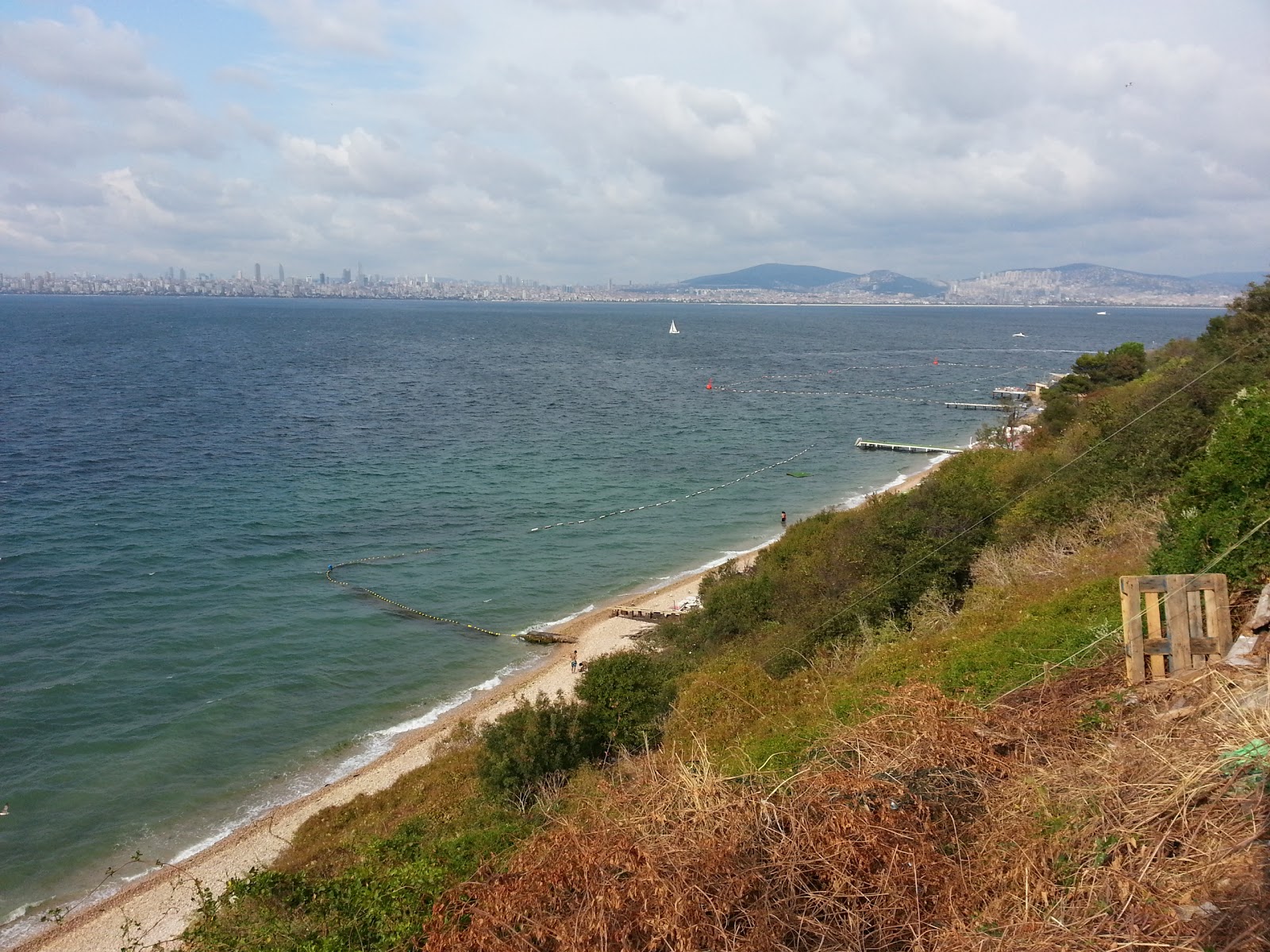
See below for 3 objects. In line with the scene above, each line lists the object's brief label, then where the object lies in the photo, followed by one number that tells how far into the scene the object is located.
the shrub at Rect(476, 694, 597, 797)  14.39
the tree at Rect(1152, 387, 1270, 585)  9.65
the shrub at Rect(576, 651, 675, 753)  15.43
